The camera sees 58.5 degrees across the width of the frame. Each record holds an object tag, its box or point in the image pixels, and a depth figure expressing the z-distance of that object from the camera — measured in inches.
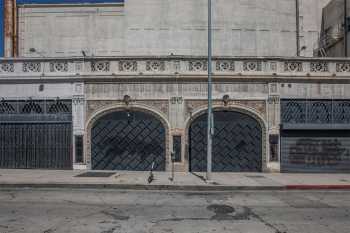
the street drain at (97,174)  609.3
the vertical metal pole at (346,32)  778.8
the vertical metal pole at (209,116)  555.2
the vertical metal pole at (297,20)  892.6
